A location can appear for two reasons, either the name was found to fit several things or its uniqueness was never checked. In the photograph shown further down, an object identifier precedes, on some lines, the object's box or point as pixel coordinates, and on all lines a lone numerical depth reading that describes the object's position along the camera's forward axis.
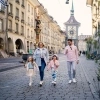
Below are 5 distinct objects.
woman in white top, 5.51
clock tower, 60.98
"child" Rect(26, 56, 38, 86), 5.50
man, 5.79
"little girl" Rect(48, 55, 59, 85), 5.68
